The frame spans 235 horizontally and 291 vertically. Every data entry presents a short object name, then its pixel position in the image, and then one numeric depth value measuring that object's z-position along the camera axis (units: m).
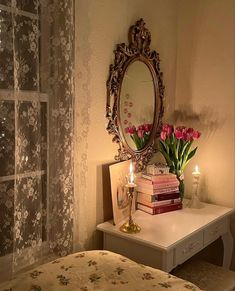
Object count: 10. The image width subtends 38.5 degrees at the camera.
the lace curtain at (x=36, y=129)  1.28
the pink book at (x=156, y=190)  1.96
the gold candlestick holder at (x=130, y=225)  1.72
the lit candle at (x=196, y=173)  2.19
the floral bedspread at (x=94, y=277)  1.16
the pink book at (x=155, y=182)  1.96
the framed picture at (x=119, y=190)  1.84
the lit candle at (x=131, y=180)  1.73
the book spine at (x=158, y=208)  1.98
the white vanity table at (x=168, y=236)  1.60
